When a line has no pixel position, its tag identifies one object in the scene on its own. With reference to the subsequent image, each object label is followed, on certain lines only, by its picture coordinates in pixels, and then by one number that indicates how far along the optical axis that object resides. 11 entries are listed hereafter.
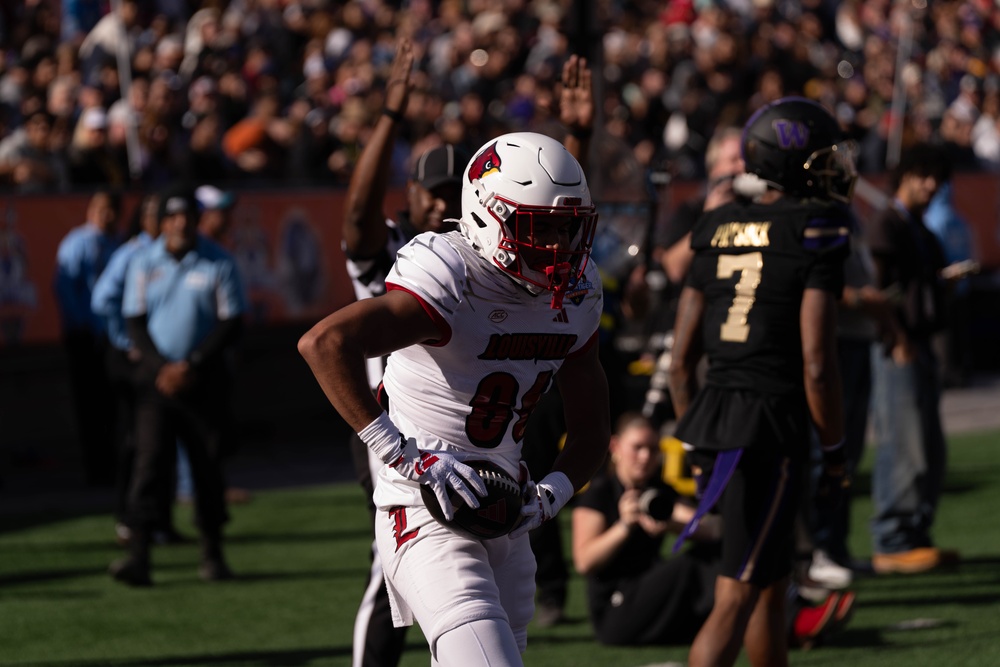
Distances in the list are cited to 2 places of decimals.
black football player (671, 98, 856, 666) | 10.34
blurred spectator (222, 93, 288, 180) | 27.25
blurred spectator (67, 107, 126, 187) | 24.91
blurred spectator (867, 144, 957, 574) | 16.36
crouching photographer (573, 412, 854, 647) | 13.47
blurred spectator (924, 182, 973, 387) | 25.67
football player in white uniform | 7.77
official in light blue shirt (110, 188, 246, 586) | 16.95
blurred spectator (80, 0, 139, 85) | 28.69
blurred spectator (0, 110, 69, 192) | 24.45
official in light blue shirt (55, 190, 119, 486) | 22.22
